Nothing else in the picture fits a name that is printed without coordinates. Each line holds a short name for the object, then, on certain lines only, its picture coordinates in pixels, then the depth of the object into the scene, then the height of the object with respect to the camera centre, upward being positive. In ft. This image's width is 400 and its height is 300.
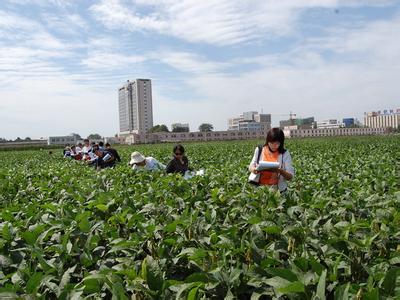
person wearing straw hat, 30.45 -1.51
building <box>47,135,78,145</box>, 373.61 +4.55
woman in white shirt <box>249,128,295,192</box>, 18.39 -1.05
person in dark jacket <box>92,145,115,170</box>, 44.19 -1.76
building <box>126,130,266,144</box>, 395.96 +3.66
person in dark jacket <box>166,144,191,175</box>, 27.27 -1.43
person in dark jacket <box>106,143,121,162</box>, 45.95 -1.03
